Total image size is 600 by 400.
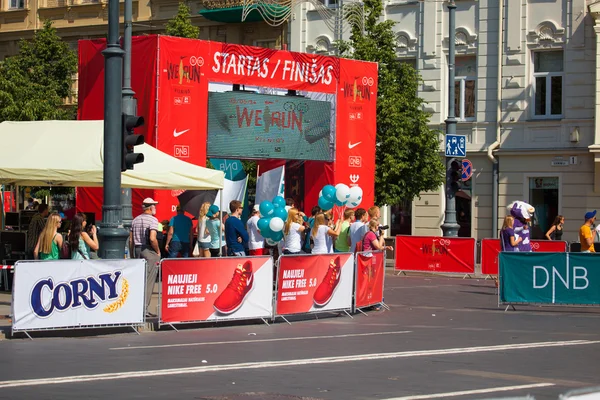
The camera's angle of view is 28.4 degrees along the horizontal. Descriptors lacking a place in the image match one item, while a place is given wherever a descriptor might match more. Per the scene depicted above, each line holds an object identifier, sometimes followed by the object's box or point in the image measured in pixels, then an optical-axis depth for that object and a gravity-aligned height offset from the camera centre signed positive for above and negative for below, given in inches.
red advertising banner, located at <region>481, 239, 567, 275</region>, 1087.6 -43.0
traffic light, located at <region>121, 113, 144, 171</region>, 623.2 +32.5
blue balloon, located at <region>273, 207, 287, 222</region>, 834.8 -5.9
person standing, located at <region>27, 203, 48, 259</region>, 768.3 -15.2
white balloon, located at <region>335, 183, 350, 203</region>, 938.7 +9.7
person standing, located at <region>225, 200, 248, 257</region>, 782.5 -21.1
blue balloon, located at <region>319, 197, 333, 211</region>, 954.1 +0.9
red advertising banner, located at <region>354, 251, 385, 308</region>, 719.7 -45.2
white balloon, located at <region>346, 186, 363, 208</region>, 952.9 +6.8
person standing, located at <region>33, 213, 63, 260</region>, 674.8 -21.8
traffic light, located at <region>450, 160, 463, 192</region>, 1105.4 +30.5
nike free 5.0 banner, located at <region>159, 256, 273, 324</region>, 616.9 -45.4
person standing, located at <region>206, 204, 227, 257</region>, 839.1 -16.4
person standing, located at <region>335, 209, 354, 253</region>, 792.3 -20.6
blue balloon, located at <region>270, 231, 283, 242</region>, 811.6 -21.6
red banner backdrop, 962.7 +105.4
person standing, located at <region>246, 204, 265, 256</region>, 842.2 -24.0
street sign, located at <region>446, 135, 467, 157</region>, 1125.7 +57.6
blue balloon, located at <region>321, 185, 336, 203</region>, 951.4 +9.7
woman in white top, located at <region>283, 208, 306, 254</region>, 795.2 -19.7
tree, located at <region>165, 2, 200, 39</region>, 1466.5 +222.2
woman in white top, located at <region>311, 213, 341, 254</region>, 768.9 -20.1
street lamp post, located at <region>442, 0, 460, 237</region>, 1146.7 +79.3
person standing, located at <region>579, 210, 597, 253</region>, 885.8 -23.1
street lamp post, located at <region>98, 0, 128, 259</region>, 620.4 +27.5
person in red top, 750.5 -22.0
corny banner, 566.9 -44.7
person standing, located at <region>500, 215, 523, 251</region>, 814.5 -21.2
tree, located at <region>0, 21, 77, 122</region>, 1512.1 +174.0
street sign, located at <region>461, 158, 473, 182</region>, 1109.7 +34.5
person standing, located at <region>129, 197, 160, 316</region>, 726.5 -20.1
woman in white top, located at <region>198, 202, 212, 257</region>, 837.2 -20.8
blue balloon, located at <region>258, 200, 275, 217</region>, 832.9 -3.2
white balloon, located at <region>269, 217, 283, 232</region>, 802.2 -13.2
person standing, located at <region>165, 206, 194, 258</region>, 810.8 -22.5
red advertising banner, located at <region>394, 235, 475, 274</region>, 1130.0 -46.1
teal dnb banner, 751.1 -44.4
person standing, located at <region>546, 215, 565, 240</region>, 1091.3 -16.8
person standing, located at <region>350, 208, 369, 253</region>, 772.0 -14.8
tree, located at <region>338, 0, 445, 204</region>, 1332.4 +91.9
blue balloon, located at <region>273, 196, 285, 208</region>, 856.8 +1.9
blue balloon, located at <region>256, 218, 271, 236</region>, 814.5 -13.5
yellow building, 1622.8 +264.1
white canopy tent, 767.1 +26.8
